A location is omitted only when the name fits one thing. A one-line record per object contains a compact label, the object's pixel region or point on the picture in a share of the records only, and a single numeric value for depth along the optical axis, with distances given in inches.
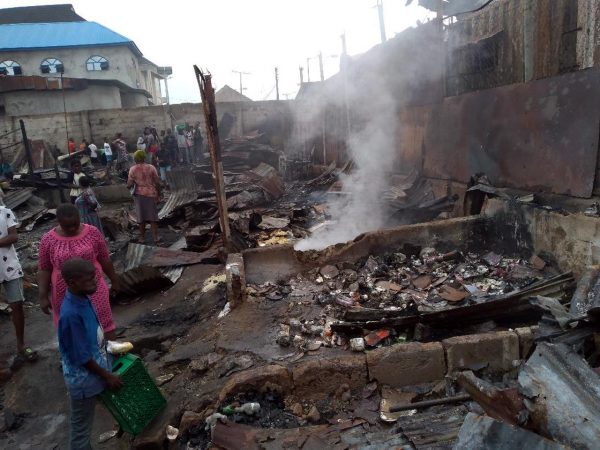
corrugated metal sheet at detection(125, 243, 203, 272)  246.5
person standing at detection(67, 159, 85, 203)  296.9
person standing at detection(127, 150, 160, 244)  296.2
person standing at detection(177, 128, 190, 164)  666.2
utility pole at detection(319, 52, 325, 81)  683.5
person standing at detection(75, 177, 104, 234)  266.8
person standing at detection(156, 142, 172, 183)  573.3
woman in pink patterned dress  132.7
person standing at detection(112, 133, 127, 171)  641.6
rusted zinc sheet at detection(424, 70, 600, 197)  191.2
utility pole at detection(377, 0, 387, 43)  689.6
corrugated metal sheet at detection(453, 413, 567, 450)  66.6
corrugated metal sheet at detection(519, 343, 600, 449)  67.8
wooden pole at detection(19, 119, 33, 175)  503.8
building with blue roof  965.8
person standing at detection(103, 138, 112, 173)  652.7
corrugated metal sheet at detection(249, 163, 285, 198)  465.7
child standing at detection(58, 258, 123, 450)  102.6
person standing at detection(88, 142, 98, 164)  687.4
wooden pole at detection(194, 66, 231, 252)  207.6
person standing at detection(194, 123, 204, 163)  708.4
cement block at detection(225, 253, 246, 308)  194.4
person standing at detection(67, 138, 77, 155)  688.1
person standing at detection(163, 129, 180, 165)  641.0
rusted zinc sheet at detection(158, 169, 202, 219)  416.8
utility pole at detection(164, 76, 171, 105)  1744.8
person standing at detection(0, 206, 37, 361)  166.9
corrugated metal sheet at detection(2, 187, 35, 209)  413.1
